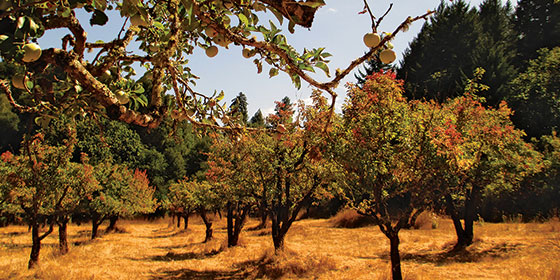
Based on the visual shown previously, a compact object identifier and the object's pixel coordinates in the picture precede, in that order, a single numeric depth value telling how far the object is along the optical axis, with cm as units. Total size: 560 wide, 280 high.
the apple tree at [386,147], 661
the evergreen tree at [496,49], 2203
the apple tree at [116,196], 1706
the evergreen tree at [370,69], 3422
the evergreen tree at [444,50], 2647
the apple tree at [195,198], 1600
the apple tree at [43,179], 965
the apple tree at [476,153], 622
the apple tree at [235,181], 1130
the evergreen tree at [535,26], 2661
